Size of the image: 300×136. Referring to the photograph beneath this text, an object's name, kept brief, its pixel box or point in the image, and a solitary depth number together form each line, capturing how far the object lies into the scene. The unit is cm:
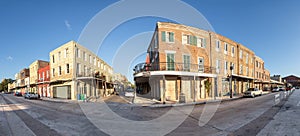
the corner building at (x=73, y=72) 2572
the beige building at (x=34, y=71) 4003
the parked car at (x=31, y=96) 2891
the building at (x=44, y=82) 3284
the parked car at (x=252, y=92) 2238
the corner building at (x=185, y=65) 1766
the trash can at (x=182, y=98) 1634
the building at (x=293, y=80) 8699
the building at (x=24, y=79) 5000
